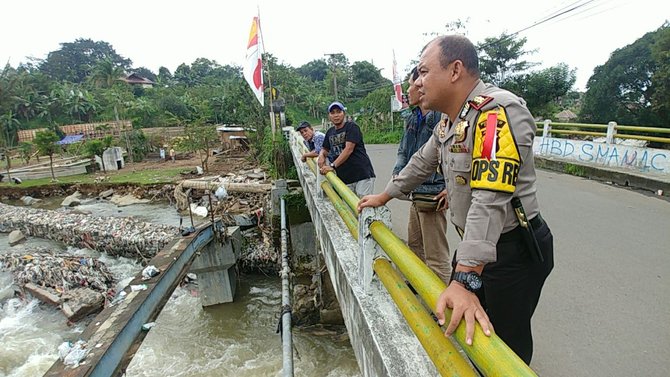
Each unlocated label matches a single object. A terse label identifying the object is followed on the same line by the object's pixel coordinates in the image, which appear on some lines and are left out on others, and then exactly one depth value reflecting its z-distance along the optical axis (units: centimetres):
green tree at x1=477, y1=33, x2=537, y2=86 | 2059
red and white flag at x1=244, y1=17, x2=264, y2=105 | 790
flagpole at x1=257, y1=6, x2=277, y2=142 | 840
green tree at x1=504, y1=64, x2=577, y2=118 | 2017
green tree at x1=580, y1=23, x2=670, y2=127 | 1802
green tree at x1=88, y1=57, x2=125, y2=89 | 4012
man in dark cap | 599
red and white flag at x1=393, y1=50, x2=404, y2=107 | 1706
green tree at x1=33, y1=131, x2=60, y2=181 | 2311
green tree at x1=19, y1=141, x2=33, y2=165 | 2915
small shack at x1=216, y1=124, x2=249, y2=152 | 2805
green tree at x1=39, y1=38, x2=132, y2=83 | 6919
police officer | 123
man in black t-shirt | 443
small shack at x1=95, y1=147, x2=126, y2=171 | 2660
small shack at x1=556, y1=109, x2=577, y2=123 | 2577
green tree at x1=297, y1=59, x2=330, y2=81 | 8112
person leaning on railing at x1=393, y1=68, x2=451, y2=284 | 314
